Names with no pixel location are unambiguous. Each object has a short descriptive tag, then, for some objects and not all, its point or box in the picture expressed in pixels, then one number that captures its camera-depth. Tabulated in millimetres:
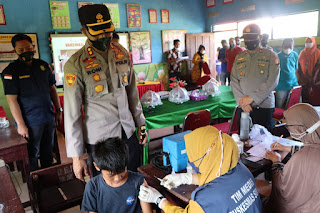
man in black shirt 2484
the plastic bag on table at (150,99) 3240
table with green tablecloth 2972
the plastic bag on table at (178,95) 3511
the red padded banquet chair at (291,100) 3697
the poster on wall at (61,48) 6105
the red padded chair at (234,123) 2943
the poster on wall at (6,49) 5465
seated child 1389
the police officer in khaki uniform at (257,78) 2625
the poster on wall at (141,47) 7285
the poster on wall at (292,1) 6328
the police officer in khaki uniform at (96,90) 1545
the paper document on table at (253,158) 1756
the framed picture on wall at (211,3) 8434
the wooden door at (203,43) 8258
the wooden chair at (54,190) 1772
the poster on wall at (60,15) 6043
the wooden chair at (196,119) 2707
